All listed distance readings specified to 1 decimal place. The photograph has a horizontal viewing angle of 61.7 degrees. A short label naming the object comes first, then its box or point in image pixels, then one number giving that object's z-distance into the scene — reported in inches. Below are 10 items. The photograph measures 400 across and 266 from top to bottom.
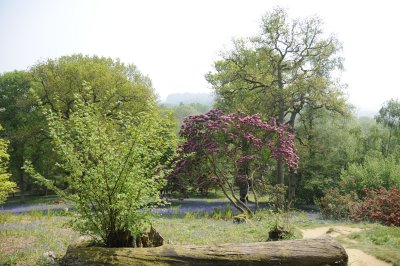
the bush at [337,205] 685.9
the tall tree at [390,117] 1496.1
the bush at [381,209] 604.2
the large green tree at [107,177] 280.1
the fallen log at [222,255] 273.6
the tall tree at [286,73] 953.5
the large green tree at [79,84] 1070.4
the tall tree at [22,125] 1095.0
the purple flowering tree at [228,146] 691.4
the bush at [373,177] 773.3
